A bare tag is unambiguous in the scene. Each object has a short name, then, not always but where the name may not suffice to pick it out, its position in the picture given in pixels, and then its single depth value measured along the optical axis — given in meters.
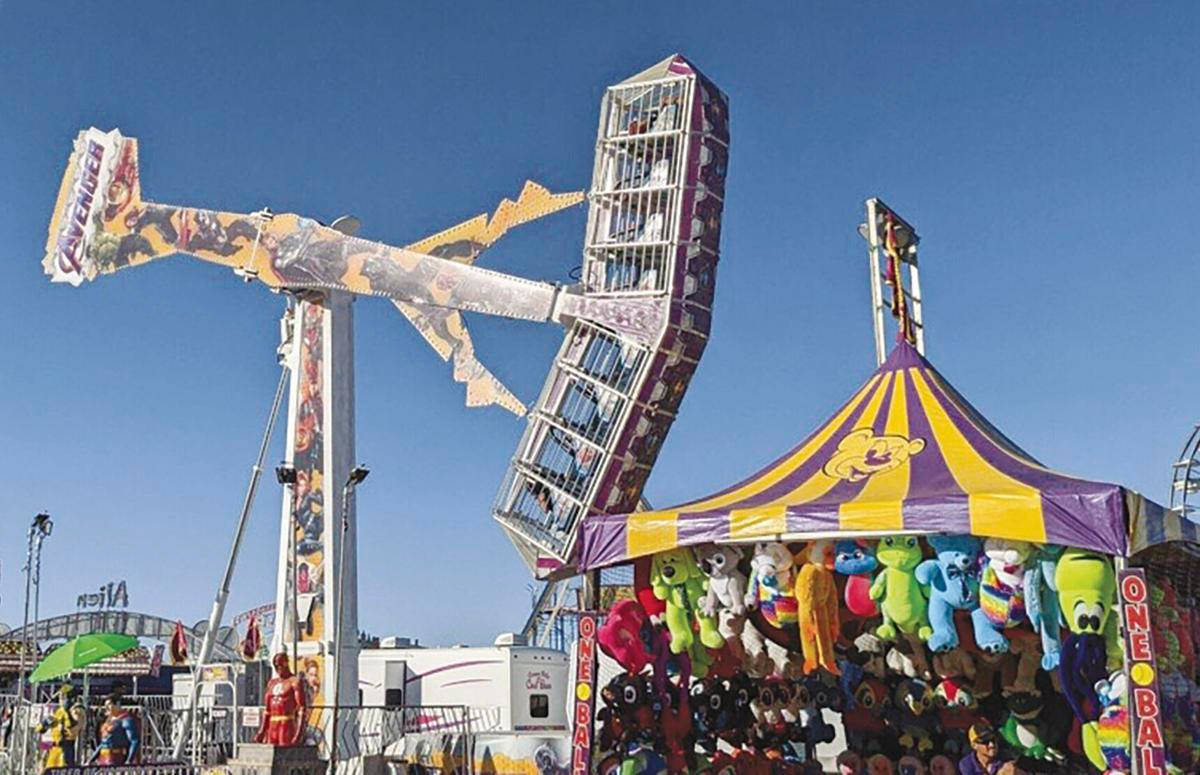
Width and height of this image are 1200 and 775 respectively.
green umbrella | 19.44
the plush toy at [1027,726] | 12.95
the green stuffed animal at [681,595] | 13.19
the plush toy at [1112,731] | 10.28
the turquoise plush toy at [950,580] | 11.25
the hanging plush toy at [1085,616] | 10.41
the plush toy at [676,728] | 14.33
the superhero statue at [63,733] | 17.78
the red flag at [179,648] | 31.50
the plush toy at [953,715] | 14.58
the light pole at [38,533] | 28.01
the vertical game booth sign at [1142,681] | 9.73
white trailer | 26.81
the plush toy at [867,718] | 15.64
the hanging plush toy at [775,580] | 12.41
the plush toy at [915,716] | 15.30
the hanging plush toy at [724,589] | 12.88
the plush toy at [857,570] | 11.90
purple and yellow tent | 10.56
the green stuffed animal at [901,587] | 11.59
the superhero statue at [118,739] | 16.86
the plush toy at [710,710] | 15.47
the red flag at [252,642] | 27.47
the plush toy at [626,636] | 13.16
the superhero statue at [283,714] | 14.98
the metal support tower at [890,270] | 15.75
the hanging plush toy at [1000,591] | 10.93
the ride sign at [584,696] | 12.89
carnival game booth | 10.60
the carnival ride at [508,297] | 21.09
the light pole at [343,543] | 21.98
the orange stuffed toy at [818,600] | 12.23
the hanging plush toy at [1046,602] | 10.77
